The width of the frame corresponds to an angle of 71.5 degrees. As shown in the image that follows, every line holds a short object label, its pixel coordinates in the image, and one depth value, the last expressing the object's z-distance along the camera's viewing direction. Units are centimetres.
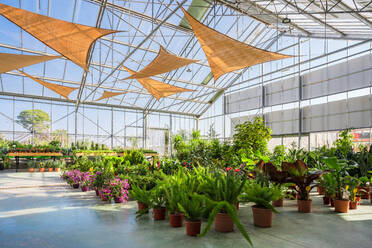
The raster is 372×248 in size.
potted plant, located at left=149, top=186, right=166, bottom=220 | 322
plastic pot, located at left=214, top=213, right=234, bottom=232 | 274
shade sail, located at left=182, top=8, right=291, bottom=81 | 616
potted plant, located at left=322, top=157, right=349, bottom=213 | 369
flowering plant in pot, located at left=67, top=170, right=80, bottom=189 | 607
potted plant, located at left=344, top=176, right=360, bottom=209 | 382
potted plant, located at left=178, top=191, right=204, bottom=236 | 262
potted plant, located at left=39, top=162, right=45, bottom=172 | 1134
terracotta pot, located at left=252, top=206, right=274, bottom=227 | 293
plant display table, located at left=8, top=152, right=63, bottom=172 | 1099
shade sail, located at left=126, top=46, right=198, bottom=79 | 752
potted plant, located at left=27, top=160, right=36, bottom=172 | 1165
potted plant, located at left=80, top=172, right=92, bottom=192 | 559
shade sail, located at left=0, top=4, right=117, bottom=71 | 525
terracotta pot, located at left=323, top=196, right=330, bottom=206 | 428
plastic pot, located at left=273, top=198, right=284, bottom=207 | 413
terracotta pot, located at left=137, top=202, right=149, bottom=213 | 353
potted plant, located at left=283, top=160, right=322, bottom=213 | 375
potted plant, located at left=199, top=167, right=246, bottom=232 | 274
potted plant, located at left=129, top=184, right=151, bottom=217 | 335
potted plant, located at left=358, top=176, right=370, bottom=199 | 399
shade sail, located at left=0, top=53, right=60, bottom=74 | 630
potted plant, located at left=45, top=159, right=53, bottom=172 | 1155
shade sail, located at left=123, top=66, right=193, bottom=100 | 1050
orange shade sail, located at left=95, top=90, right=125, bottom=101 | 1240
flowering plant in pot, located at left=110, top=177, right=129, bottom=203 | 436
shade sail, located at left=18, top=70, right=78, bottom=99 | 1057
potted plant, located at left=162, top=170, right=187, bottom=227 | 293
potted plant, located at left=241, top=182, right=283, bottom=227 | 291
